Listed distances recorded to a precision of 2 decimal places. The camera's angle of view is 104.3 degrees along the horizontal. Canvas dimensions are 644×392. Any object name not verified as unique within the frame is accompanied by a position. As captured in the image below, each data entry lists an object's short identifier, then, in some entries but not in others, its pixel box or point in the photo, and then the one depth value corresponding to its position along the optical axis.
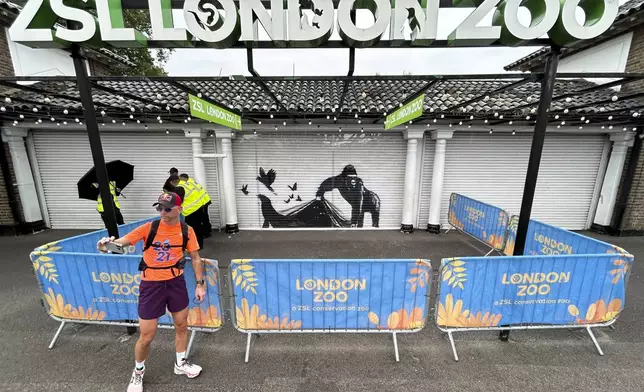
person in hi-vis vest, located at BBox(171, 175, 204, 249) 5.17
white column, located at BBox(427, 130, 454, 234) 7.02
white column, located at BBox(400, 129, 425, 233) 7.05
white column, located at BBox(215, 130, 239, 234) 7.06
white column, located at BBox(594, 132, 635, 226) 7.05
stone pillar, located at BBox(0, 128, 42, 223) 6.89
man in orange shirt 2.48
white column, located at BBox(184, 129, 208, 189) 6.91
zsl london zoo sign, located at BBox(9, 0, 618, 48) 2.69
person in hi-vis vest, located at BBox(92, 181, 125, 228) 5.91
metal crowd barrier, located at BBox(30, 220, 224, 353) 3.00
